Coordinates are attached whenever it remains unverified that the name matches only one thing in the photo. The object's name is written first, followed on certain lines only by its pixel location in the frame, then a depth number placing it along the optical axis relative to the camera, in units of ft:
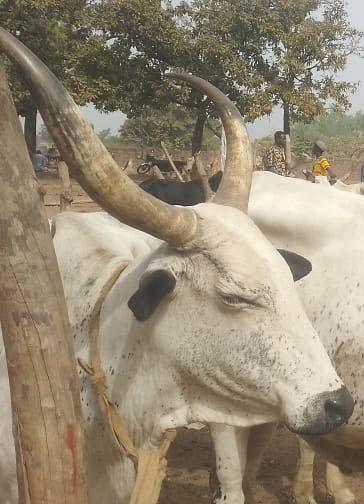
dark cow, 18.86
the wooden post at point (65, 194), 27.43
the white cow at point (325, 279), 10.61
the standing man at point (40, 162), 65.16
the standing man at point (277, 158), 31.42
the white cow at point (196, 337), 6.69
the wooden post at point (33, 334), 5.05
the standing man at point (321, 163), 32.50
